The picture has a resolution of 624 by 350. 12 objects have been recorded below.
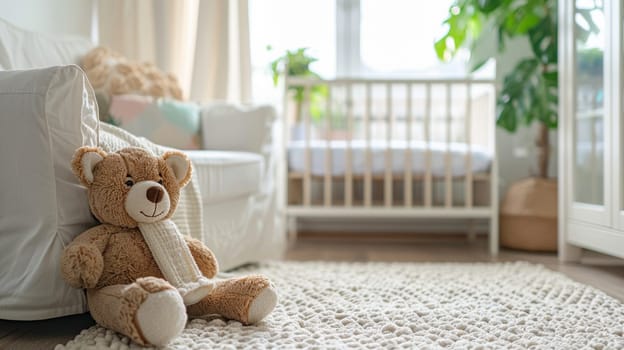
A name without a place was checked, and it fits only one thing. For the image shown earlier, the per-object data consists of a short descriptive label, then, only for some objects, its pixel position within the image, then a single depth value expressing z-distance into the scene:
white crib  2.66
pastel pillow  1.87
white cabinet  1.92
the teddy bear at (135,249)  1.07
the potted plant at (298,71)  3.26
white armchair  1.11
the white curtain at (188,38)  2.84
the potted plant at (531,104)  2.62
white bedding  2.68
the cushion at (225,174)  1.68
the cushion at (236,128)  2.15
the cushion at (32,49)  1.65
